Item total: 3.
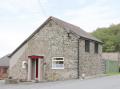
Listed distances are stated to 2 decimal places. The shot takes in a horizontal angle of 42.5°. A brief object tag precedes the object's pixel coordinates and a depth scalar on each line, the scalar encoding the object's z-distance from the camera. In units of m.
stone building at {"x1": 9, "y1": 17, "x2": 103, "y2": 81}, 16.58
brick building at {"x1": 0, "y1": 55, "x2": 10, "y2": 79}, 24.96
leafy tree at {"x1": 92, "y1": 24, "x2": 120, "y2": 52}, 39.36
